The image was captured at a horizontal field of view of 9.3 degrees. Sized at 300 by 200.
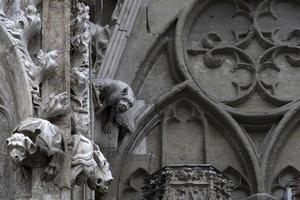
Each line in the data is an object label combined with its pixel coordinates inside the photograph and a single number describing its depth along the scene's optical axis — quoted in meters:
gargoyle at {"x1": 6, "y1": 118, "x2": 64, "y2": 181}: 11.47
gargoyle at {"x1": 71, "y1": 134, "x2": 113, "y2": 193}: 12.09
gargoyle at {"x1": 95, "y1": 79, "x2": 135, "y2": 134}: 17.88
